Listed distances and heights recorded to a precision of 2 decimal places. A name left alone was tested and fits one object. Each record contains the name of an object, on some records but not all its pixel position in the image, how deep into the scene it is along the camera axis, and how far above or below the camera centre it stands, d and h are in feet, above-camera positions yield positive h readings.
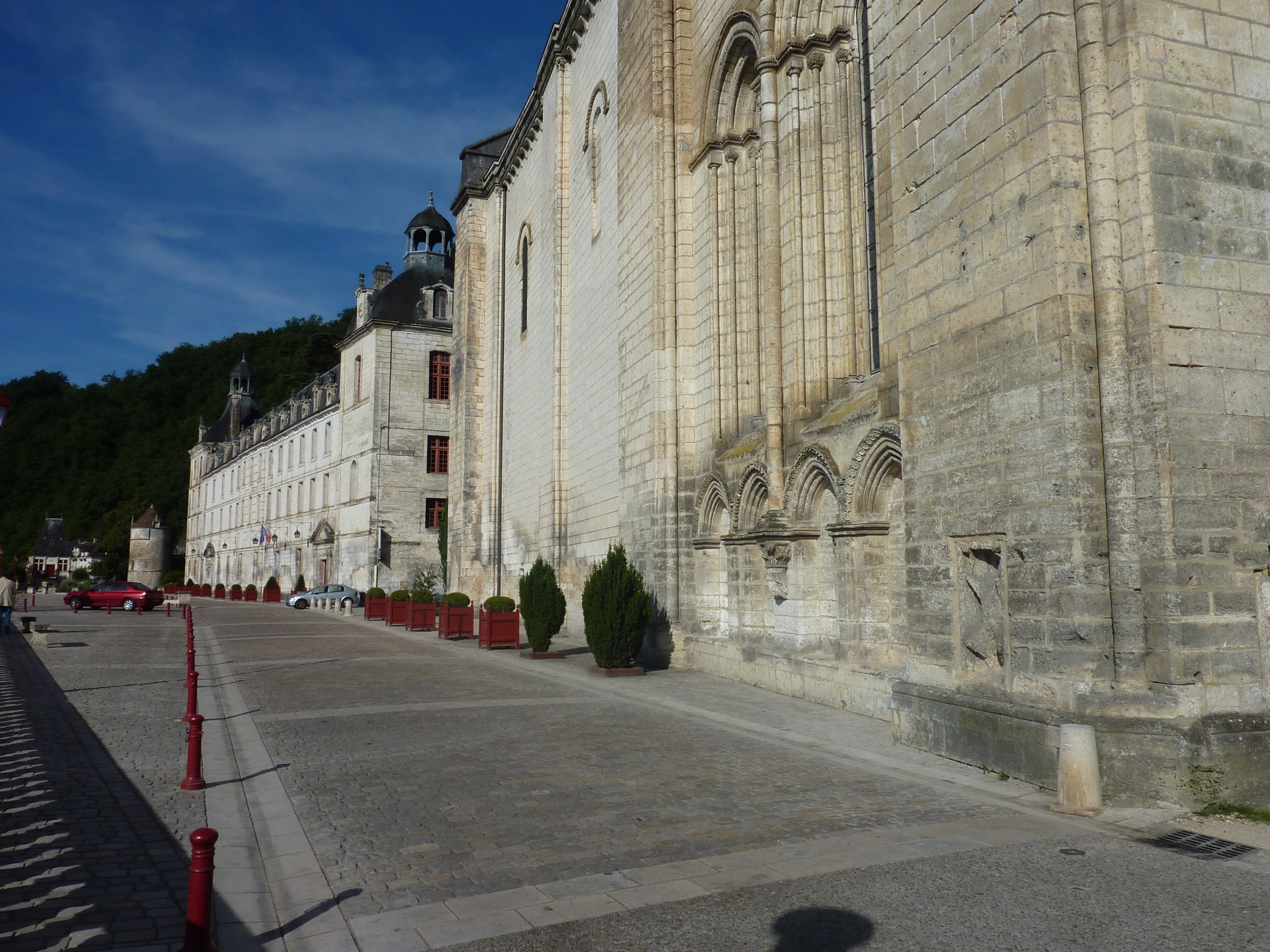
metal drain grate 16.40 -5.10
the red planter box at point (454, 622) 70.49 -4.18
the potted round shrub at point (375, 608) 97.91 -4.20
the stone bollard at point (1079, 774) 19.03 -4.33
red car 115.44 -3.58
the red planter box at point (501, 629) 60.59 -4.01
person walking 70.69 -2.17
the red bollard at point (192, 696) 24.75 -3.52
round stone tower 250.98 +4.80
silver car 125.29 -3.59
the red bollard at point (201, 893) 11.15 -3.90
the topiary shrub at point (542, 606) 53.93 -2.29
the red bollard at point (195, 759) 21.24 -4.42
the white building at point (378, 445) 129.90 +18.95
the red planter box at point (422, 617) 79.66 -4.20
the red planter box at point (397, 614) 86.22 -4.27
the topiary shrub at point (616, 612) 44.57 -2.20
